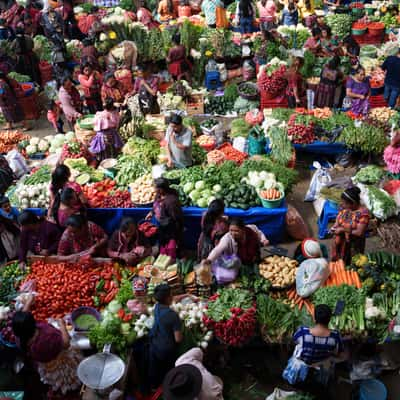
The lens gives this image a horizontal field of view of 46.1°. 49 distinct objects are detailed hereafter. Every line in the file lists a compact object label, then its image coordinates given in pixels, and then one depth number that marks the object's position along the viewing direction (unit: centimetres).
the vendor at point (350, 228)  543
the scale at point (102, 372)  413
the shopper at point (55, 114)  913
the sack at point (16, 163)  768
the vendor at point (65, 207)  579
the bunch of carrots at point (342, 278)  517
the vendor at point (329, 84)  874
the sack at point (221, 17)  1182
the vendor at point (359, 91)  845
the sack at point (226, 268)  514
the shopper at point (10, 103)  940
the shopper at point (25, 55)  1070
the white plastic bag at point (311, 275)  498
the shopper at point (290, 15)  1206
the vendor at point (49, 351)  409
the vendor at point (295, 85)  918
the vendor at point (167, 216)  586
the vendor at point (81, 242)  550
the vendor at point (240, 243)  510
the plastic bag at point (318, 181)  717
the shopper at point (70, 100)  862
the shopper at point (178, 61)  1016
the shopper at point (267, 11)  1245
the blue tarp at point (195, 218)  644
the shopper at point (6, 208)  606
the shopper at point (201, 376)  365
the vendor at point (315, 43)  1043
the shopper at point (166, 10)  1293
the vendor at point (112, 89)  885
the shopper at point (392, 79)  902
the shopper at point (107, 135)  761
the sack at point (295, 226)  672
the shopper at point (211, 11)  1206
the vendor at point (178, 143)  679
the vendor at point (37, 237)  555
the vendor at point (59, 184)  610
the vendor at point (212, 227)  539
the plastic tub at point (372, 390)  459
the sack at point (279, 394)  447
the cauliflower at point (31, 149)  826
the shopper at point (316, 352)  414
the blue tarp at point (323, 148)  799
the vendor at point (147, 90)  892
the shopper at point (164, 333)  429
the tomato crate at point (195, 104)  968
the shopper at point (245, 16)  1173
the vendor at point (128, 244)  549
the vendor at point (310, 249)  522
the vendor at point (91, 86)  899
